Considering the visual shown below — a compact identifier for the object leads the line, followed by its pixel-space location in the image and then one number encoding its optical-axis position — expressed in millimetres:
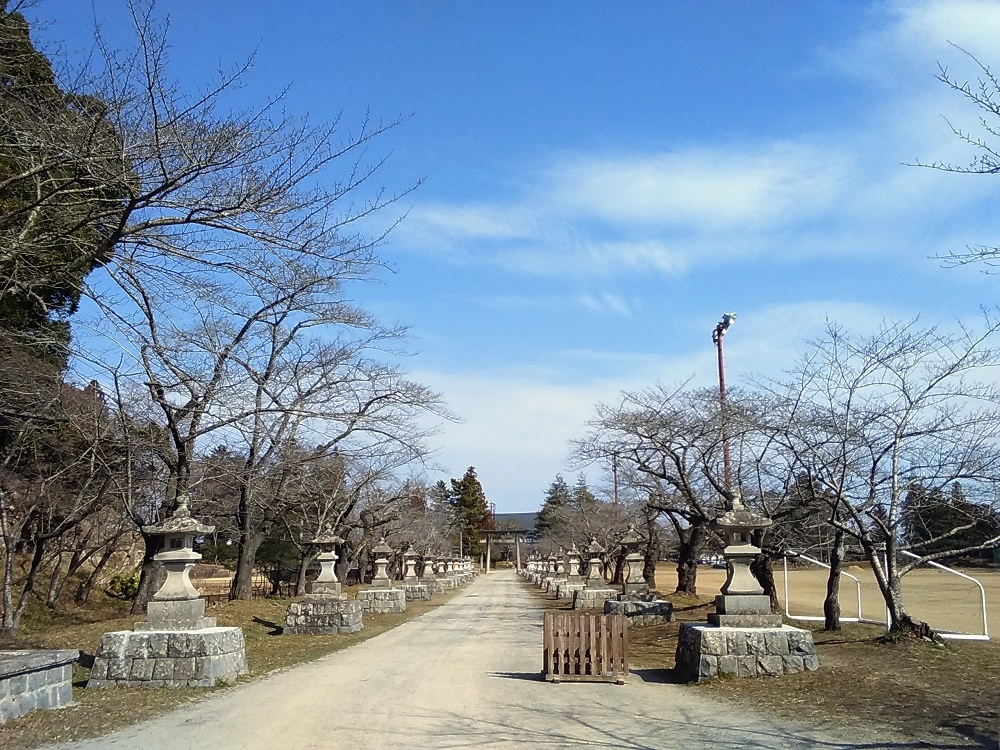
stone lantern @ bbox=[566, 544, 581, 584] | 34031
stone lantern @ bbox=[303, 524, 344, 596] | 20047
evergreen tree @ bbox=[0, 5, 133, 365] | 6941
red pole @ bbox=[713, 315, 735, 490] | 18438
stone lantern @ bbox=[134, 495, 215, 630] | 11188
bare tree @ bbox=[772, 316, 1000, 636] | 12398
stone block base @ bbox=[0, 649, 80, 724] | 8031
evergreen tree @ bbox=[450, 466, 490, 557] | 93375
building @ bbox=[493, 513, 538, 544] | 104575
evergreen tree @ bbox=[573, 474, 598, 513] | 50831
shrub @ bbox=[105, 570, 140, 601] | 31109
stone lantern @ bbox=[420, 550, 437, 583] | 42219
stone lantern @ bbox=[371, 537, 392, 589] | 28797
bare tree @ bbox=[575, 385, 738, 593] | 18719
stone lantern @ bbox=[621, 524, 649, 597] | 22469
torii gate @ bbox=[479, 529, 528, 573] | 96312
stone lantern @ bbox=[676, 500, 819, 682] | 10805
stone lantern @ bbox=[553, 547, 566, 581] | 46938
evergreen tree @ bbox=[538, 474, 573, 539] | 63694
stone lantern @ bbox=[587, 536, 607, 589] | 28250
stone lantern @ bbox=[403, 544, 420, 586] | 37716
